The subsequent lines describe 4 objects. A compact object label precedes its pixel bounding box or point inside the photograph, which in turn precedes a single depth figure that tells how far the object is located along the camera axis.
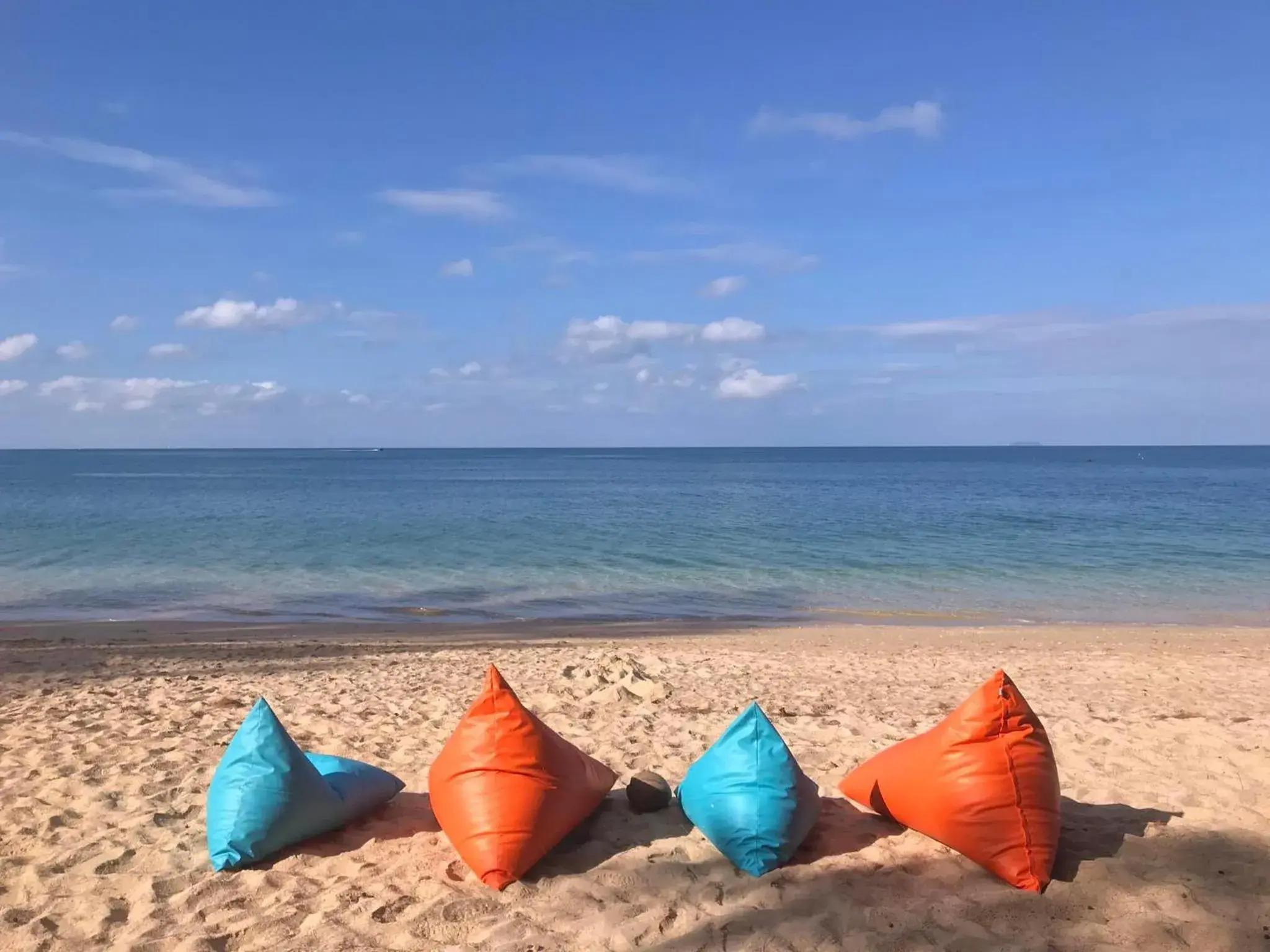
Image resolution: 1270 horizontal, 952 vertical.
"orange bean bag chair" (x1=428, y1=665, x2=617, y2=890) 4.33
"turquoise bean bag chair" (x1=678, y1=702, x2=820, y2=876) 4.40
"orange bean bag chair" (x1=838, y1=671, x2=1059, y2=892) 4.24
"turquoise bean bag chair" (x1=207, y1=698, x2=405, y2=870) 4.53
